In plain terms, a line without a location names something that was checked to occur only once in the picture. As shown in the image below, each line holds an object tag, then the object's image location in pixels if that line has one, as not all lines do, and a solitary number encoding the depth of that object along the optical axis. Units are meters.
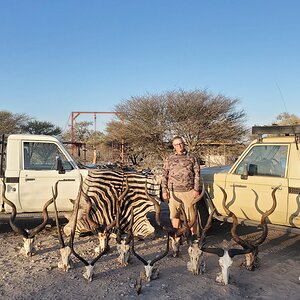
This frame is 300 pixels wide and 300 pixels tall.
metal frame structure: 17.96
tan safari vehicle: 4.42
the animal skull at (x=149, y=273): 3.76
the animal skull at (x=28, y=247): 4.53
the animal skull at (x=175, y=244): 4.53
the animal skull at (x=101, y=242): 4.47
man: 4.61
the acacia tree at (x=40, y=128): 21.76
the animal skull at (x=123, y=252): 4.19
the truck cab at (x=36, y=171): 5.29
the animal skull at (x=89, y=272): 3.76
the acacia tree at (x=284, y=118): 15.80
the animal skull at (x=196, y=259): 3.94
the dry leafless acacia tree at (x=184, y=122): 16.32
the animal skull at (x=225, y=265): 3.71
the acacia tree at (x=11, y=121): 21.28
